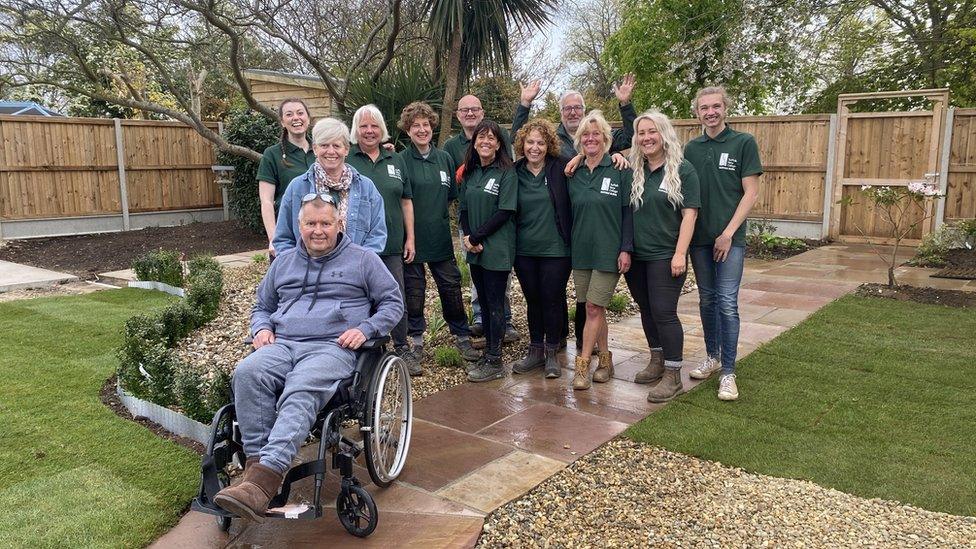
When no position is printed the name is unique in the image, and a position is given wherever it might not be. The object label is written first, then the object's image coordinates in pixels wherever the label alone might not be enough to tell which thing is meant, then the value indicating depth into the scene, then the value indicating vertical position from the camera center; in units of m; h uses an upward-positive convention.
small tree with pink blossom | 6.66 -0.11
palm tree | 8.47 +1.83
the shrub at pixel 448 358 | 4.58 -1.08
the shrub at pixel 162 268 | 6.94 -0.77
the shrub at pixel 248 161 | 10.20 +0.36
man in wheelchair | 2.54 -0.56
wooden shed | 11.75 +1.63
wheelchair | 2.45 -0.94
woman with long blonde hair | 3.74 -0.20
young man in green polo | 3.83 -0.11
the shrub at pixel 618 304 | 5.96 -0.97
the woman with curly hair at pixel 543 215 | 4.07 -0.17
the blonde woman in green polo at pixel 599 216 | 3.93 -0.17
